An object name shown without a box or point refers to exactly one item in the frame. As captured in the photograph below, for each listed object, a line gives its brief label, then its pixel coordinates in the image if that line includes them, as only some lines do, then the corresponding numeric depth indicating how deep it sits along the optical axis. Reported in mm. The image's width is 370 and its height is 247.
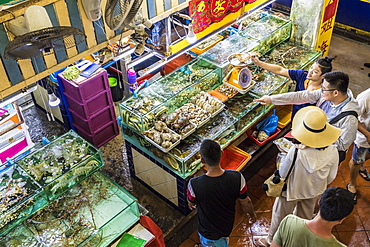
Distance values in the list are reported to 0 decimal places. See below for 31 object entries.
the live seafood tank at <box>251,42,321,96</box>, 6035
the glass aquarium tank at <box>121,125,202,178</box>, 4895
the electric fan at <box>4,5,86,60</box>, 2984
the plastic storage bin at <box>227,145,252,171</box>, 5524
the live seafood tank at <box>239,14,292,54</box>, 6660
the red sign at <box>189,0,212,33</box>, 5444
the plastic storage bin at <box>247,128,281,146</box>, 5973
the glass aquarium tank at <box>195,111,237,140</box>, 5224
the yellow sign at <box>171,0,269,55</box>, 5766
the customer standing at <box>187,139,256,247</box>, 3631
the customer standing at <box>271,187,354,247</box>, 2988
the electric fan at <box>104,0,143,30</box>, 3572
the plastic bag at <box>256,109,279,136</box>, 6118
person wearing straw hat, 3955
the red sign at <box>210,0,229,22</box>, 5759
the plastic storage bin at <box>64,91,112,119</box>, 6473
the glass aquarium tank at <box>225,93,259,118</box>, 5607
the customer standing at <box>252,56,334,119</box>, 5027
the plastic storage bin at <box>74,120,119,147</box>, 6896
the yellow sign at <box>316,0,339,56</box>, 6918
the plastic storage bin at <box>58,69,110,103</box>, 6238
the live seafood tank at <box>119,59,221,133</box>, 5199
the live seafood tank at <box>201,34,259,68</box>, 6027
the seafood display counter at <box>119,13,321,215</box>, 5047
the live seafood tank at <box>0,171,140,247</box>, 4164
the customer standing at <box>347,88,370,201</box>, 4949
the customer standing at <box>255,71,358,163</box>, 4449
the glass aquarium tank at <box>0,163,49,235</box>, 4105
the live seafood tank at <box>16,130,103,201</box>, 4434
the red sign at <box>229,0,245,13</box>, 6072
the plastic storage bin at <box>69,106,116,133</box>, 6684
